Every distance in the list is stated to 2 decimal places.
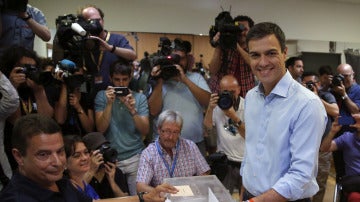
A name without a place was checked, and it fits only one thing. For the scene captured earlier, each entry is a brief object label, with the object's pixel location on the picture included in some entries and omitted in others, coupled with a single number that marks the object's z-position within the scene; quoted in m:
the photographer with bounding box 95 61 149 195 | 2.34
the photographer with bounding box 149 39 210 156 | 2.52
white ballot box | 1.49
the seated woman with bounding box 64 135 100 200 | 1.80
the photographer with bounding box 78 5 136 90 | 2.41
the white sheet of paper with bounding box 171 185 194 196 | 1.54
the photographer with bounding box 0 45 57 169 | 1.83
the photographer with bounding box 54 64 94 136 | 2.12
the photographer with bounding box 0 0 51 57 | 1.97
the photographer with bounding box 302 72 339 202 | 2.79
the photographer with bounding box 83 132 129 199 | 2.01
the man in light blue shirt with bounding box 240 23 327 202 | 1.20
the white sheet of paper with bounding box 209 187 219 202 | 1.31
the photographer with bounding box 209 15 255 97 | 2.61
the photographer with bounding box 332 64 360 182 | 3.14
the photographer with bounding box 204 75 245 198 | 2.48
